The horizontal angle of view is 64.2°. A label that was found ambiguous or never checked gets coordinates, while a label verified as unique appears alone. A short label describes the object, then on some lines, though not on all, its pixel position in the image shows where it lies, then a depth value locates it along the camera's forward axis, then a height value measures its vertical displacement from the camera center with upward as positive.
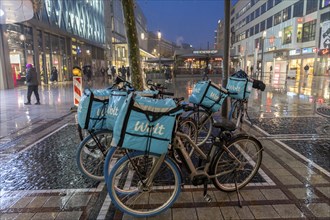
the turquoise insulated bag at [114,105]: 3.48 -0.50
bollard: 7.46 -0.37
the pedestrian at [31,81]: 11.98 -0.58
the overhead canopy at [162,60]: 33.61 +0.90
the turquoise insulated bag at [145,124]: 2.69 -0.58
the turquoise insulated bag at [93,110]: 3.67 -0.58
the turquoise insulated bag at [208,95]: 5.12 -0.56
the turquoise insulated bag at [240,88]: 6.36 -0.52
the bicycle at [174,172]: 3.00 -1.30
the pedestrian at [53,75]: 23.34 -0.62
